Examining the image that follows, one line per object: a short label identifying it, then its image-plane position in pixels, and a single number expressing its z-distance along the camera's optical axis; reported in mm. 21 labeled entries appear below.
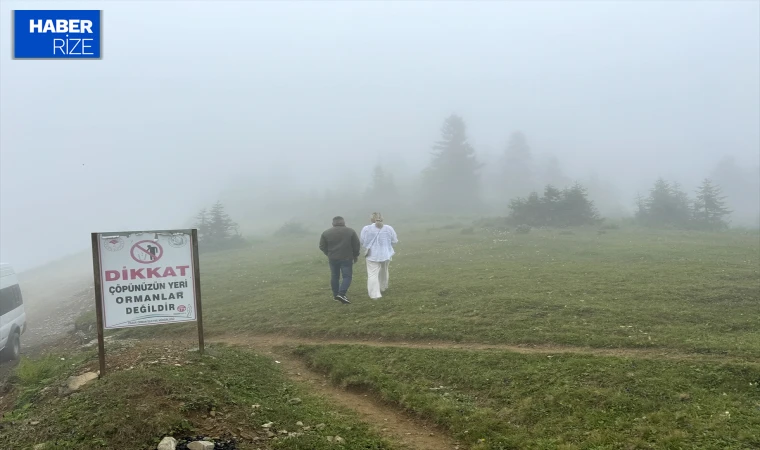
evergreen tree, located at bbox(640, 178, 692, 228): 38781
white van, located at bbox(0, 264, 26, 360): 12359
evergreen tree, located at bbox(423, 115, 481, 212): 70188
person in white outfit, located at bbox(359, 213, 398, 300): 12953
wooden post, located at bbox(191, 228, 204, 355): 7734
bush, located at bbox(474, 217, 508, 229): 36962
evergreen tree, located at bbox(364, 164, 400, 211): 75688
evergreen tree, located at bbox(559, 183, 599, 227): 36094
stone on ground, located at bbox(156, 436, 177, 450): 5162
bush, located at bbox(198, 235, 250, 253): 38344
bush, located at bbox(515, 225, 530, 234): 31906
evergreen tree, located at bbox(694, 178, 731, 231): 37719
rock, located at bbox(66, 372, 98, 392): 6998
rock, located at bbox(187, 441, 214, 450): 5199
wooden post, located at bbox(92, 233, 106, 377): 7113
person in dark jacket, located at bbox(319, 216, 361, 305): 12930
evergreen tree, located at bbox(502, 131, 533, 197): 82062
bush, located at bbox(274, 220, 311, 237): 48528
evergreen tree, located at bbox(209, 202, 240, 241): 39250
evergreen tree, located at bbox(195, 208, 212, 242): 38916
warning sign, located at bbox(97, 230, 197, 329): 7410
